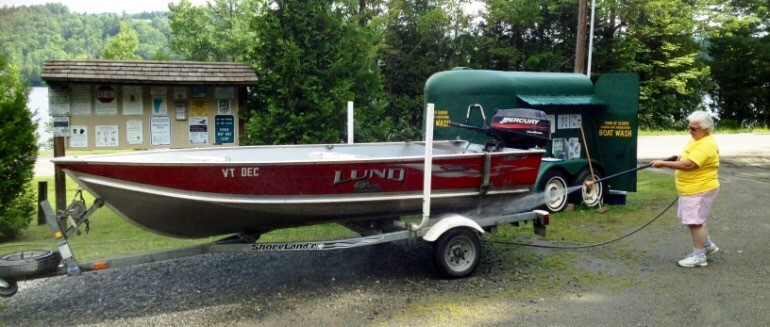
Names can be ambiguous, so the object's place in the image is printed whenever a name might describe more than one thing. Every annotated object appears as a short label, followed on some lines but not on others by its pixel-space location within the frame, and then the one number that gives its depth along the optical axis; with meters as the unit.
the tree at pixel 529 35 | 32.09
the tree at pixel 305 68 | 10.76
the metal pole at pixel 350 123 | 7.78
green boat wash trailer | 10.50
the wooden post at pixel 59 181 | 8.97
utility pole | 17.80
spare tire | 5.02
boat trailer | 5.13
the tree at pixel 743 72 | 40.50
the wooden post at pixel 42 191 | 9.26
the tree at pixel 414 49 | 27.16
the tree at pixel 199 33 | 30.58
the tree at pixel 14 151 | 8.77
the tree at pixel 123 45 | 39.28
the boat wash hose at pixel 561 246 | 8.00
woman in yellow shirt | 6.81
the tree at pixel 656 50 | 34.38
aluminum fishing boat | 5.30
